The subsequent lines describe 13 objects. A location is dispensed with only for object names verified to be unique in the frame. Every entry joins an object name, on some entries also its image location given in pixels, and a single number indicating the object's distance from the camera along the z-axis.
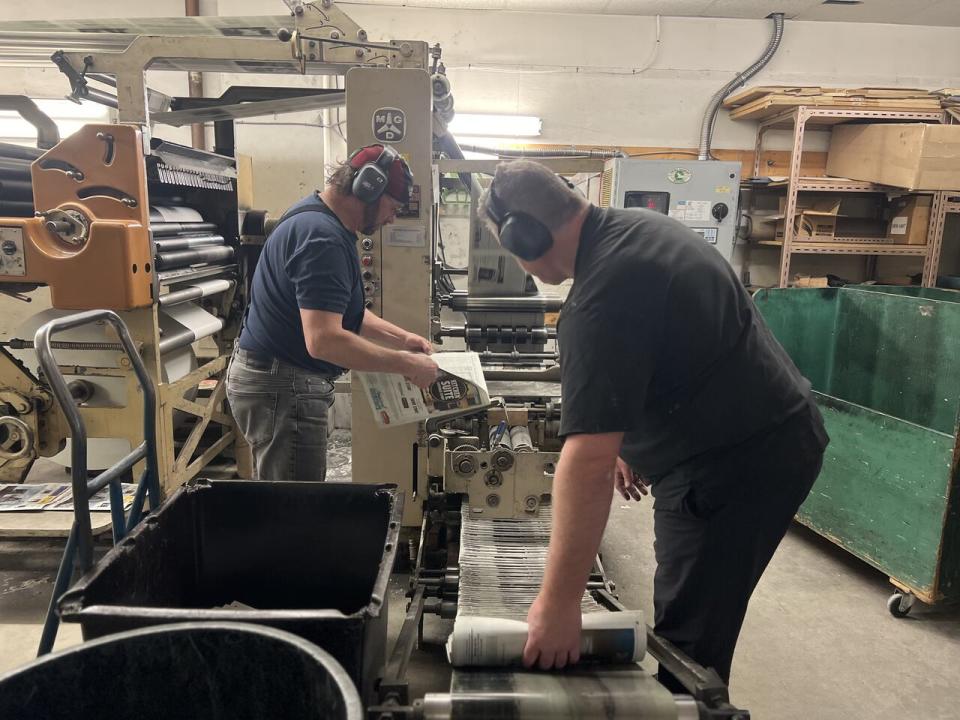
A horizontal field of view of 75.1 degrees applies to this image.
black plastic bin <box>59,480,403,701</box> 1.35
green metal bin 2.14
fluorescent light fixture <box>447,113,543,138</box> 4.19
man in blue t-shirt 1.67
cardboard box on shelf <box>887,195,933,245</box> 4.02
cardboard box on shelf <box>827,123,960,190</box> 3.67
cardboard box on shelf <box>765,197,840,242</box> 4.08
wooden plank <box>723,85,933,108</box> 3.92
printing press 2.07
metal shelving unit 3.92
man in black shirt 1.00
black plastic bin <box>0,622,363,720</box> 0.82
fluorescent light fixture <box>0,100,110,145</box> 4.00
